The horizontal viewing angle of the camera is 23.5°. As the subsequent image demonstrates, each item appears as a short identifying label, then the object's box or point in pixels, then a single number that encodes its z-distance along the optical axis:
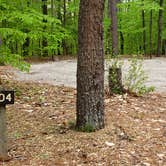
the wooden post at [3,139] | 5.04
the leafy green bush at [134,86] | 8.40
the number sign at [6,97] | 4.92
